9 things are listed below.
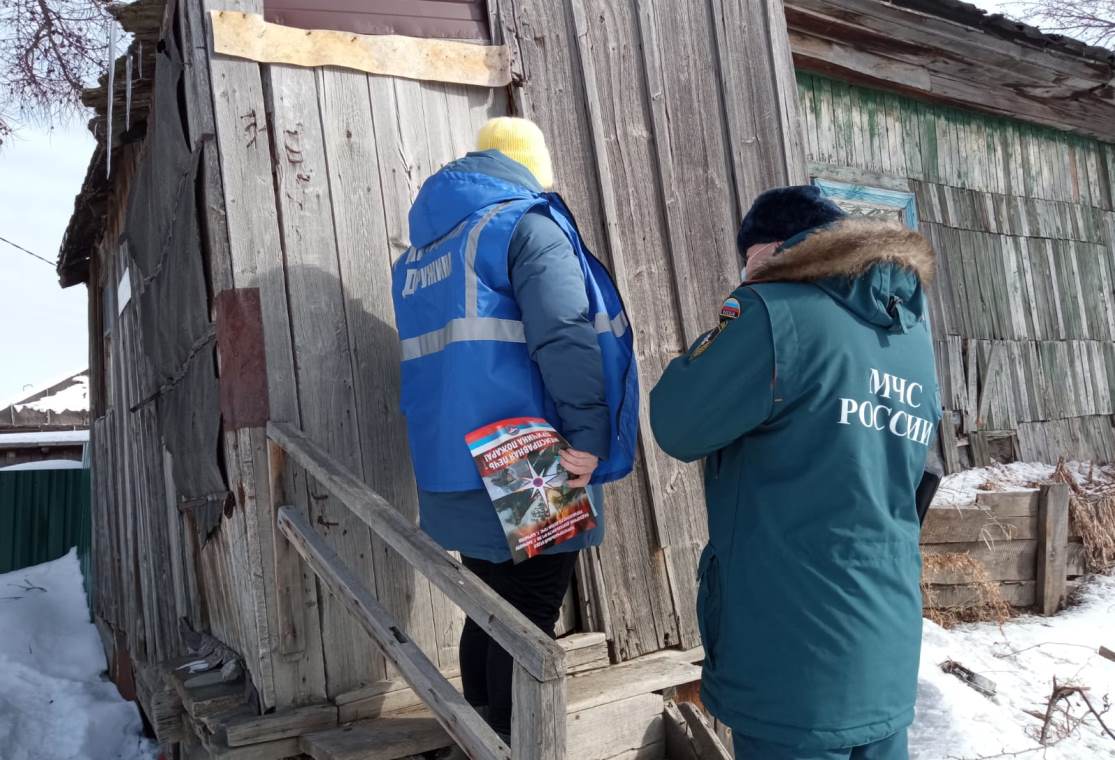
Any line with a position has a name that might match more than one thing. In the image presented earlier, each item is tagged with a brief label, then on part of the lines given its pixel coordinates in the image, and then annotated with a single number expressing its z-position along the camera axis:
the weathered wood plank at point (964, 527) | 5.26
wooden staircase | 1.86
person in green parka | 1.83
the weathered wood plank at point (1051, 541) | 5.38
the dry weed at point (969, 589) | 5.09
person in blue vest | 2.29
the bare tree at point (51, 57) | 9.16
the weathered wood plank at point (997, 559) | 5.14
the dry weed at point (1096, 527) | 5.66
